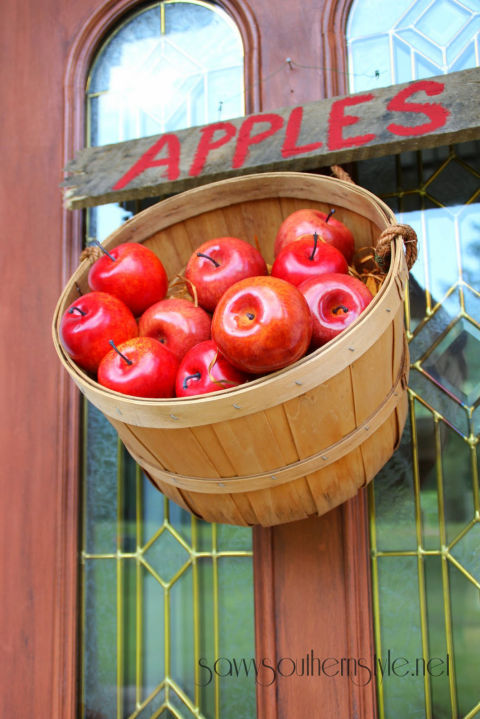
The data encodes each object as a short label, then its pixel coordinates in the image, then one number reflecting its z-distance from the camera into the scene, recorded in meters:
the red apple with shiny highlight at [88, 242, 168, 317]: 1.23
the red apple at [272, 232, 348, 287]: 1.14
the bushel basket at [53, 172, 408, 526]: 0.91
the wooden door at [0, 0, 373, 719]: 1.34
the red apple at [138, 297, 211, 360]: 1.16
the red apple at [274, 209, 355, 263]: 1.21
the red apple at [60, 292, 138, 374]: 1.12
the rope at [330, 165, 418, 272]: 1.03
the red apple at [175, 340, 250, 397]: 0.99
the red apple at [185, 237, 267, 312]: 1.20
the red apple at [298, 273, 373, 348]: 1.03
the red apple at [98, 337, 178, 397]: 1.03
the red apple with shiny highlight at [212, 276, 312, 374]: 0.90
